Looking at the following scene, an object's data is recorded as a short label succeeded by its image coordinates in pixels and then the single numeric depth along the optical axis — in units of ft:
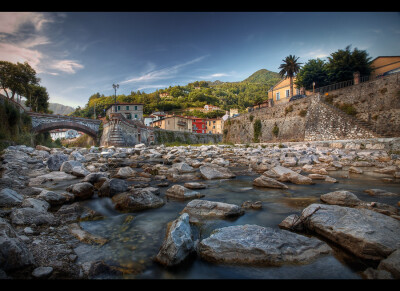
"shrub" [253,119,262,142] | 91.09
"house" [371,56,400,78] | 72.01
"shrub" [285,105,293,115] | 78.27
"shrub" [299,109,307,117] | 72.08
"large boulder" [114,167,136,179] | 23.10
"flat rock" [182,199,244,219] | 11.20
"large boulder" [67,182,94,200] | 14.76
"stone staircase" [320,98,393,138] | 49.77
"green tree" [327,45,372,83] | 76.02
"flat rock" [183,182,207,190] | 18.12
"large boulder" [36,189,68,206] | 12.78
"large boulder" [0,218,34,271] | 5.54
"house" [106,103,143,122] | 167.85
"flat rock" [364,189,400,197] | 14.29
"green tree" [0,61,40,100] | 65.97
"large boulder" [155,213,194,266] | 6.67
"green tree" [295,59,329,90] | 91.58
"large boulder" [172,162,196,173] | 26.01
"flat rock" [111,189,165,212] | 12.84
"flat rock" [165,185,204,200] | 15.03
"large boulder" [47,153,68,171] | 24.75
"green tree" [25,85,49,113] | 110.61
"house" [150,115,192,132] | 173.88
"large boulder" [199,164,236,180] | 22.76
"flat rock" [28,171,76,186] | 18.99
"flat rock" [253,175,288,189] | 17.39
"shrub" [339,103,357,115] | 59.84
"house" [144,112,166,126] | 198.98
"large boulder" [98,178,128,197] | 15.23
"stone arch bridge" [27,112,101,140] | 80.64
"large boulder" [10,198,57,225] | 9.32
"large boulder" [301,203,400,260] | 6.90
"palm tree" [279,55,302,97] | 120.47
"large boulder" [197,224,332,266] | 6.80
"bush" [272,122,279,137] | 81.92
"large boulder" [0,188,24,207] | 11.19
